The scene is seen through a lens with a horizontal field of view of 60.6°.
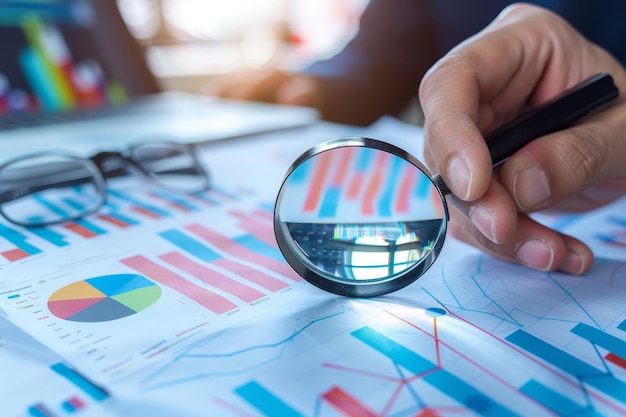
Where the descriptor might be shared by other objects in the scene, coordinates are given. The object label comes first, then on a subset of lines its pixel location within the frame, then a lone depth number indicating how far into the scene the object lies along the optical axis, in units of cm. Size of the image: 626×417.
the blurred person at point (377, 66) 113
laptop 85
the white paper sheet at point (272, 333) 28
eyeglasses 56
